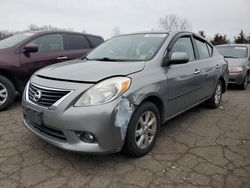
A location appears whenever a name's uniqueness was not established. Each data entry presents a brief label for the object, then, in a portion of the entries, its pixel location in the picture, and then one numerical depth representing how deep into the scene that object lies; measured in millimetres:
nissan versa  1901
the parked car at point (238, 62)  5694
